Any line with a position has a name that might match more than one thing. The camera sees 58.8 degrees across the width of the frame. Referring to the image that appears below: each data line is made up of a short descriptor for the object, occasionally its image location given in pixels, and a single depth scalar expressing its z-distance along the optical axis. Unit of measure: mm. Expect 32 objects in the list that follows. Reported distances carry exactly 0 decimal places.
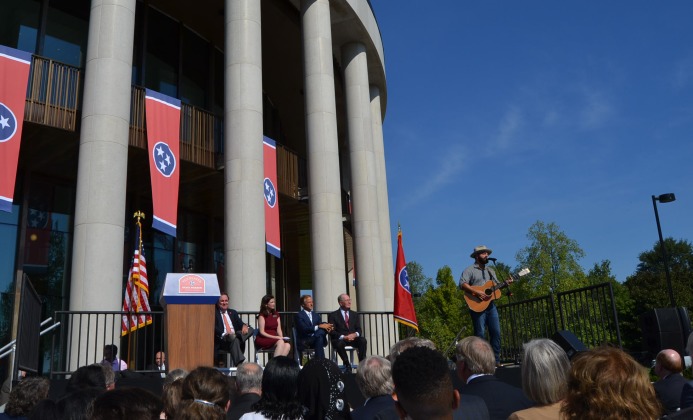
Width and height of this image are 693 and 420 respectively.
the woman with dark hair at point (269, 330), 11477
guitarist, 11531
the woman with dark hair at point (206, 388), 3734
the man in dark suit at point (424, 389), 2422
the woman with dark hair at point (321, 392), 4402
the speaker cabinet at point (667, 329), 9961
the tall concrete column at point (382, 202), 22578
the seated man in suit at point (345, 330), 11945
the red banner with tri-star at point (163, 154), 13867
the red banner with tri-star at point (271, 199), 16312
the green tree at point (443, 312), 56750
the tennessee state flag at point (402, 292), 17391
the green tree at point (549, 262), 45406
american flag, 14320
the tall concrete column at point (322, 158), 16656
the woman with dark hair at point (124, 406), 2387
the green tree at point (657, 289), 53938
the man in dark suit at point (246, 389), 4656
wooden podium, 10047
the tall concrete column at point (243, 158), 13906
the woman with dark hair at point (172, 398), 4152
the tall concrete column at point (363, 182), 19312
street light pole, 22688
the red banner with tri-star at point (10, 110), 12055
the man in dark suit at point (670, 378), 6086
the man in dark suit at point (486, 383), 4227
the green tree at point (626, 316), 55469
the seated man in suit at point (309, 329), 11867
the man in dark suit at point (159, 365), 11082
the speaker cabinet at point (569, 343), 5988
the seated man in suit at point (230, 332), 11234
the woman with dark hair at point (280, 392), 3868
